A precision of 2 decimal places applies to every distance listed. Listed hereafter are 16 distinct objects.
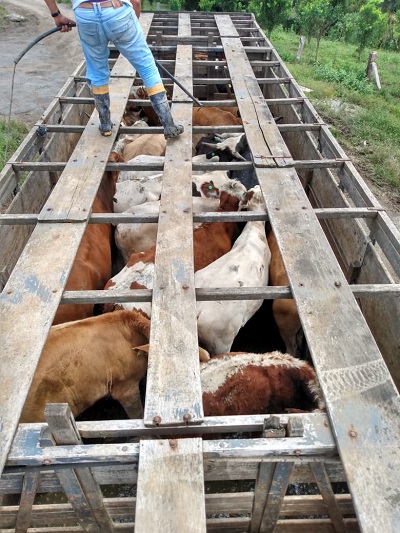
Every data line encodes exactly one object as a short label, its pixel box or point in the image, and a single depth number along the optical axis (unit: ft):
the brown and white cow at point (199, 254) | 10.69
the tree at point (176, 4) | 73.39
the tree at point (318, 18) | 58.90
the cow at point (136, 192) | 14.49
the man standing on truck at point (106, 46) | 12.30
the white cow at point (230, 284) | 10.40
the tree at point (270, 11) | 56.75
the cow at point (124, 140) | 18.87
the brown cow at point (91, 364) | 8.86
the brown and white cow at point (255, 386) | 8.97
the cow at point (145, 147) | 18.22
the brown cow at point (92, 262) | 10.80
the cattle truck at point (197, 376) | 5.64
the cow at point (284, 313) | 11.00
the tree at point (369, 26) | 56.03
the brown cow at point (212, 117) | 20.65
